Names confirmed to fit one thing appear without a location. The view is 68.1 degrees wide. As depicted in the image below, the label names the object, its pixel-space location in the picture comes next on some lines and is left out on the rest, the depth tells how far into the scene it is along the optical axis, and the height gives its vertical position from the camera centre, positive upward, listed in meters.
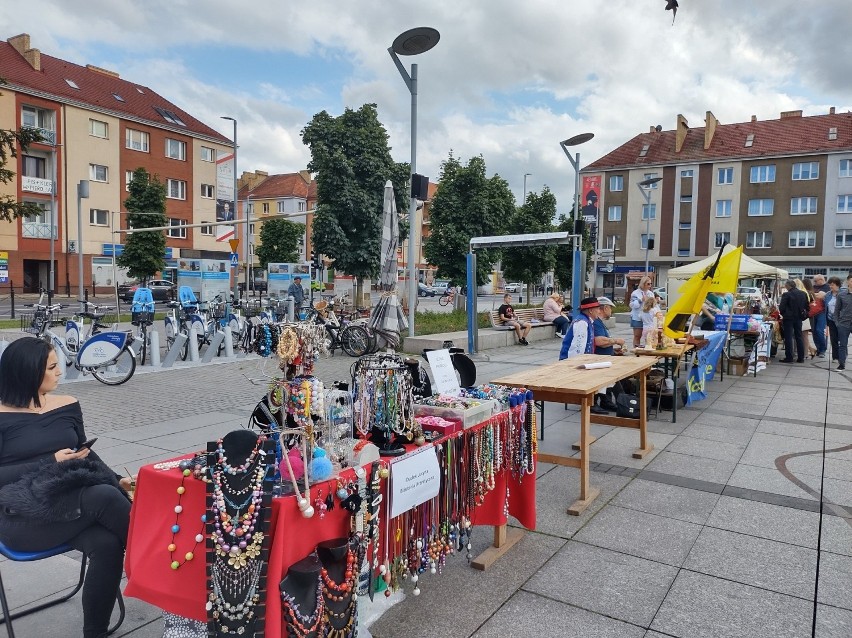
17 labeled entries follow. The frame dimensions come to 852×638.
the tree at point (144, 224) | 31.48 +2.75
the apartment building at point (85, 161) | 36.16 +7.42
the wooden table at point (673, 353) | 7.43 -0.75
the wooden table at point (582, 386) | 4.58 -0.73
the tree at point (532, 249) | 24.33 +1.47
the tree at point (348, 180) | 23.28 +3.83
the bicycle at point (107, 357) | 9.40 -1.20
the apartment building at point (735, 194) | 45.25 +7.51
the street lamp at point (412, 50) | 10.70 +4.14
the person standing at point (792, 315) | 12.90 -0.44
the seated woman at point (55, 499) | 2.59 -0.92
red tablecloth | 2.16 -0.94
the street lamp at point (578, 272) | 14.51 +0.38
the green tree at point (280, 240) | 57.44 +3.79
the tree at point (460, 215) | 24.03 +2.71
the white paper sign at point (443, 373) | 3.71 -0.53
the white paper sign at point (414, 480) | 2.68 -0.87
